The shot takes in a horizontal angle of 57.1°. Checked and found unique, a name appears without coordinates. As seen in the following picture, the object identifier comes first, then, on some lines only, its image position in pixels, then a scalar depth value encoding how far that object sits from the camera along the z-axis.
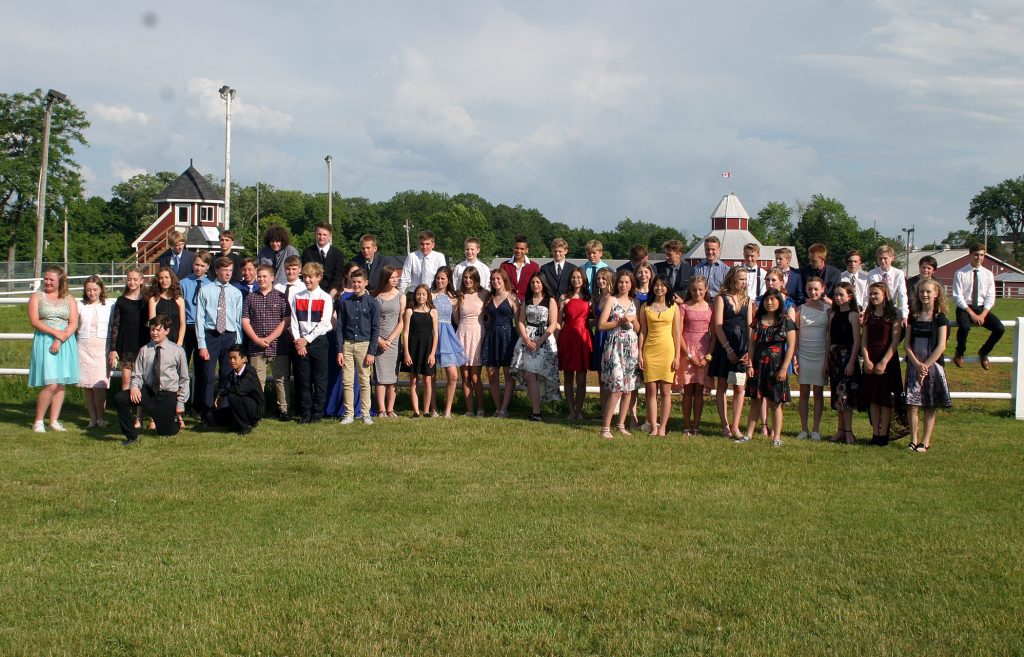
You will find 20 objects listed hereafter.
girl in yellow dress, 10.29
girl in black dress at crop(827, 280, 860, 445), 9.92
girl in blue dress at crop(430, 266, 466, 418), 11.26
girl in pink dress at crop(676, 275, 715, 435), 10.42
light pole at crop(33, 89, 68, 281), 33.61
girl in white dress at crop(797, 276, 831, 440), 10.16
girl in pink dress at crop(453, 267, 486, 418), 11.36
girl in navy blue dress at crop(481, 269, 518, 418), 11.30
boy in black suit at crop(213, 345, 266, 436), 10.27
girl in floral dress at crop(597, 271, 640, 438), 10.30
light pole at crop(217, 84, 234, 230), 38.75
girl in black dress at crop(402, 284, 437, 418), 11.17
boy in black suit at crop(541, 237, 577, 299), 11.58
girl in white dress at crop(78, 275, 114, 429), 10.87
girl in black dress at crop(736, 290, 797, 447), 9.94
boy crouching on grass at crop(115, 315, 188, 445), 10.10
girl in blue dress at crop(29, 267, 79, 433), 10.51
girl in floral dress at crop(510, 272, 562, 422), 11.02
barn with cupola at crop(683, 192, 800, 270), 97.31
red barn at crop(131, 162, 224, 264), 73.50
